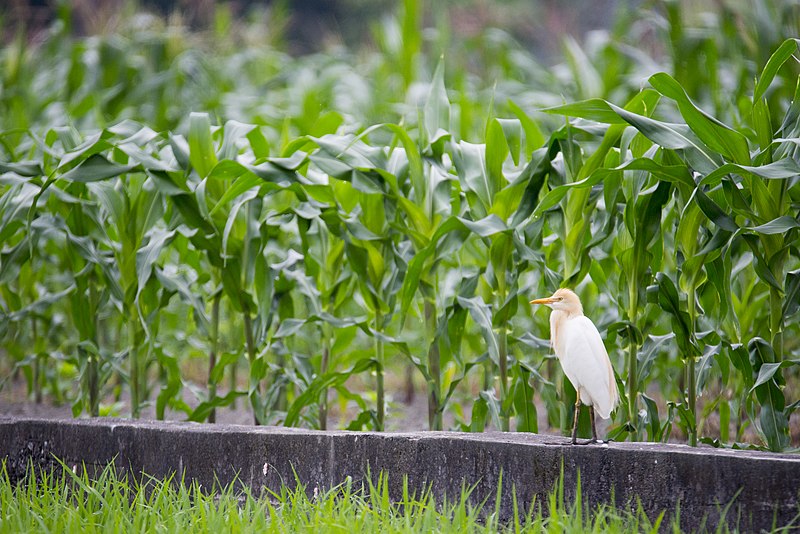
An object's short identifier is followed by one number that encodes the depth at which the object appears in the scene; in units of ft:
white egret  78.74
